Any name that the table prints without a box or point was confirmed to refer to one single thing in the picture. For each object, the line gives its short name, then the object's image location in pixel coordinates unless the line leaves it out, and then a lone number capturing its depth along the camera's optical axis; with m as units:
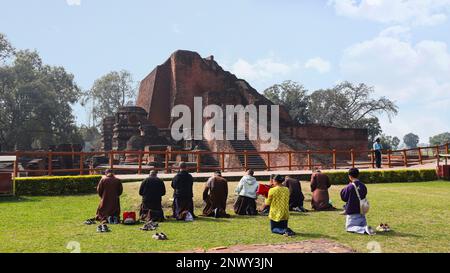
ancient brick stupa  26.27
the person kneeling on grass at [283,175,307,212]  9.26
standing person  16.69
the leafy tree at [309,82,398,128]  47.19
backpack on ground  7.69
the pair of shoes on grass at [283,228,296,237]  6.47
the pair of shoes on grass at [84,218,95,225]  7.65
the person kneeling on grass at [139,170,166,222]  8.02
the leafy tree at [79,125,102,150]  59.56
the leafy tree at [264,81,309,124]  51.47
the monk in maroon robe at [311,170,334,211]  9.38
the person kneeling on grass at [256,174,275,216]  9.28
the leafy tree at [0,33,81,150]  36.94
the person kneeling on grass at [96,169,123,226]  7.84
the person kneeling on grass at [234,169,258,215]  8.99
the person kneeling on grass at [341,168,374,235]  6.65
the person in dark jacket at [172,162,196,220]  8.32
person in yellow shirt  6.70
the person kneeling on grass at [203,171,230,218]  8.70
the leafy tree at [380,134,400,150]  49.36
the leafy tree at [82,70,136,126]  57.75
